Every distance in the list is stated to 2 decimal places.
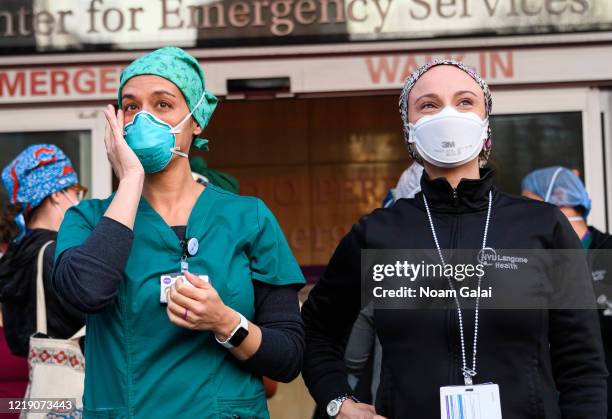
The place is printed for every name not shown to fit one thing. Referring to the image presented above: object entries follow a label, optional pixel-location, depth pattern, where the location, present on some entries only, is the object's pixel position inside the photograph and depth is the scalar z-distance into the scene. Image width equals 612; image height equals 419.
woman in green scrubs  2.14
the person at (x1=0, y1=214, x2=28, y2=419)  3.62
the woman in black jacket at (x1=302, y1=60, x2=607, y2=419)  2.18
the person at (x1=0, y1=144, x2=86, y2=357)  3.34
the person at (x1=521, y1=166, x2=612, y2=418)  3.82
